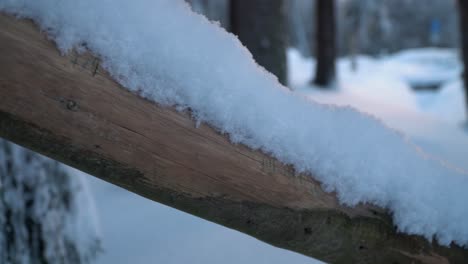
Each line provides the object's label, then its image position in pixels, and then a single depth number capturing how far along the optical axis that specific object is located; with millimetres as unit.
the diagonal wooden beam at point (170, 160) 910
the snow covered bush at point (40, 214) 1779
